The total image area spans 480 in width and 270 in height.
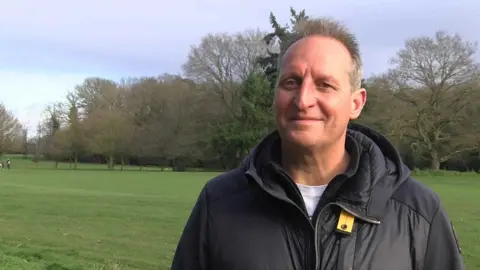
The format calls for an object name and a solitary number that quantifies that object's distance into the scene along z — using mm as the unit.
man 2166
